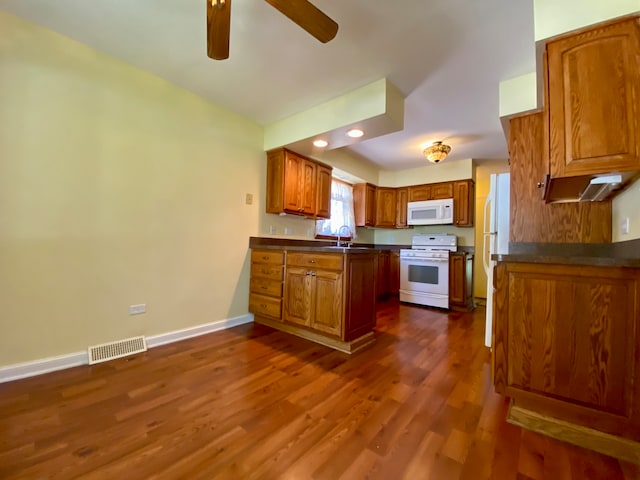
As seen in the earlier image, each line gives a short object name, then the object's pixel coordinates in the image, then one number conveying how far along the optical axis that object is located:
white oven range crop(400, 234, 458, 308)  4.26
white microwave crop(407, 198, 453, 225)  4.57
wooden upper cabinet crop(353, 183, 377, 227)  5.06
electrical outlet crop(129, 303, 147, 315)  2.41
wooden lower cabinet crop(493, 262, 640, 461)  1.27
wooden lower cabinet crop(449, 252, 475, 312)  4.19
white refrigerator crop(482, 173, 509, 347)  2.54
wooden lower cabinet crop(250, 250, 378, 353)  2.49
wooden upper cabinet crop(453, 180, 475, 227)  4.48
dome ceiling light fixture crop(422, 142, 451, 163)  3.79
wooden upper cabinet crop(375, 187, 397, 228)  5.29
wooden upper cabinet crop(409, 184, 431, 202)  4.93
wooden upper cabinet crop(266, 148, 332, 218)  3.42
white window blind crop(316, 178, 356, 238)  4.63
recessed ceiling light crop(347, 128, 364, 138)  2.81
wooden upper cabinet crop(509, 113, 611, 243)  2.21
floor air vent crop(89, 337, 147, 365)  2.17
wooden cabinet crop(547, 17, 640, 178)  1.37
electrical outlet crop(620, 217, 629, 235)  1.77
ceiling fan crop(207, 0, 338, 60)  1.39
